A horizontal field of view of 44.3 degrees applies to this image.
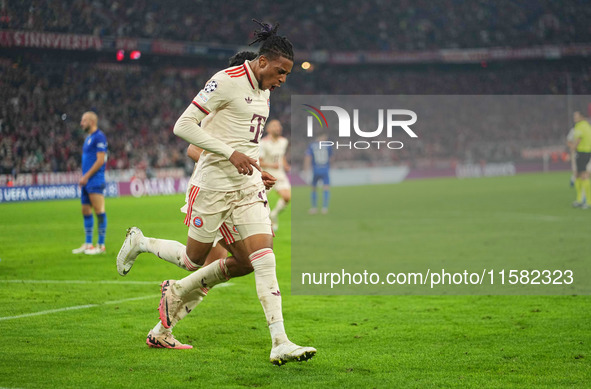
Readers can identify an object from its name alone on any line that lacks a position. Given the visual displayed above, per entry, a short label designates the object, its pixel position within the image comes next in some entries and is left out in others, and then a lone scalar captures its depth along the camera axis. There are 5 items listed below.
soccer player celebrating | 5.32
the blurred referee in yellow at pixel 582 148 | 20.61
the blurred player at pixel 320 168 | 21.61
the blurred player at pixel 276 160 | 16.48
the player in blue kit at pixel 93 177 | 11.90
